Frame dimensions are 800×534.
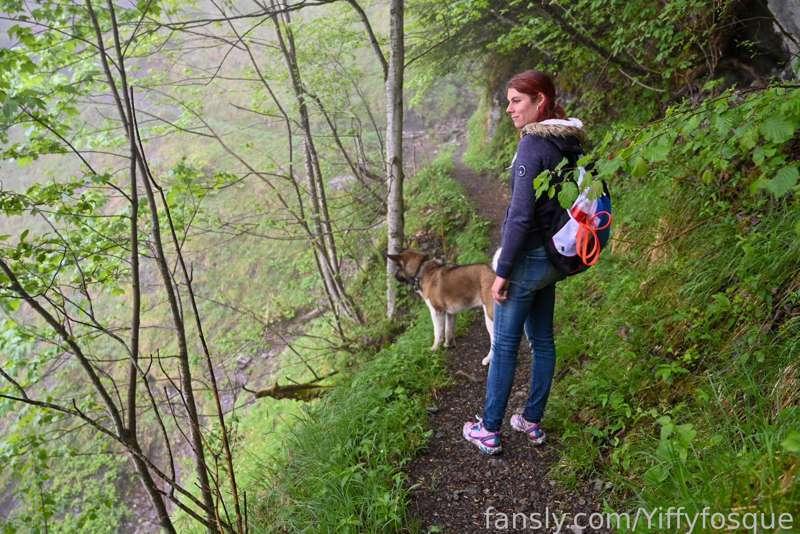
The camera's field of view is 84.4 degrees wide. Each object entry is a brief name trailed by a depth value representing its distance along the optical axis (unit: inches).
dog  189.9
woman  99.7
